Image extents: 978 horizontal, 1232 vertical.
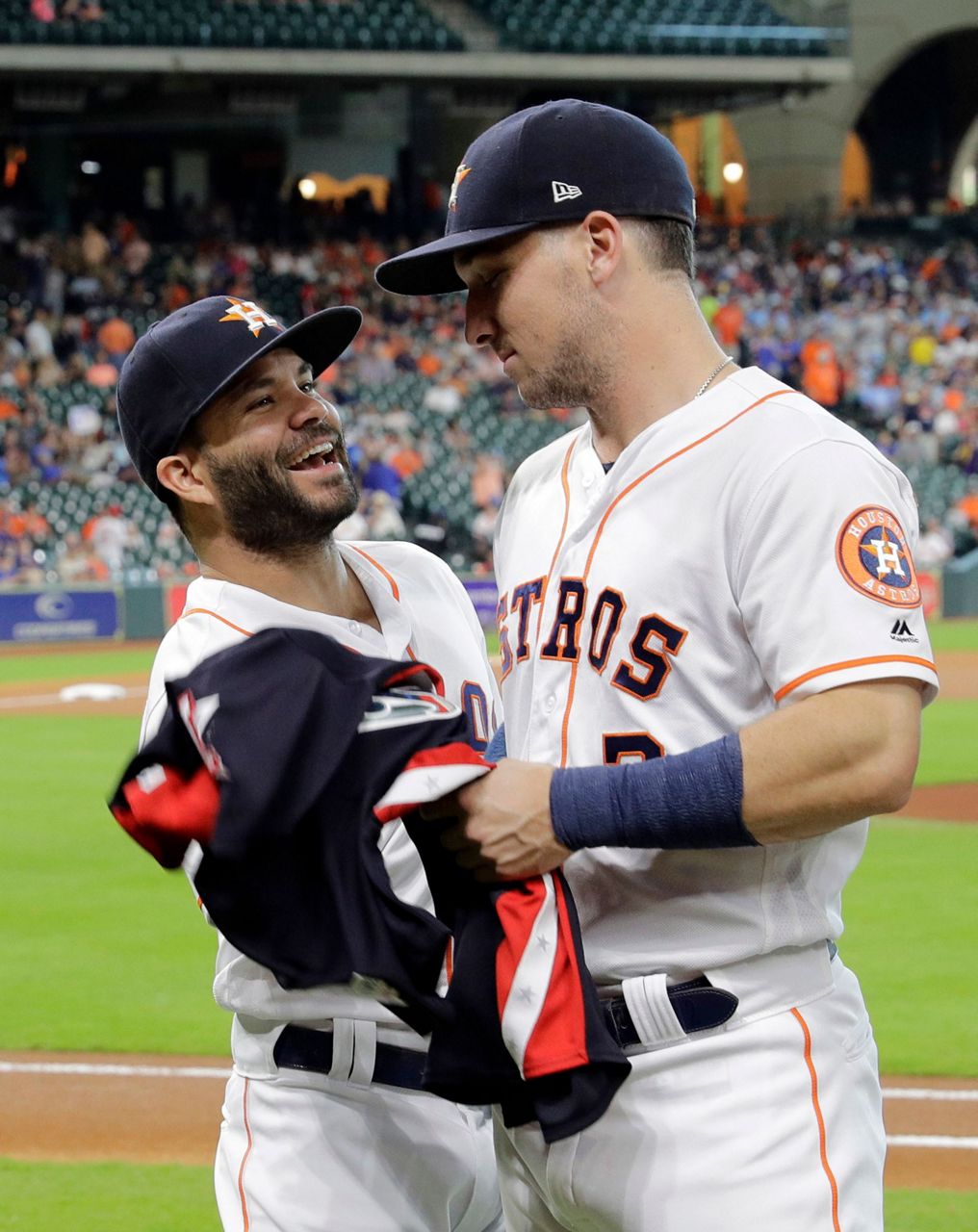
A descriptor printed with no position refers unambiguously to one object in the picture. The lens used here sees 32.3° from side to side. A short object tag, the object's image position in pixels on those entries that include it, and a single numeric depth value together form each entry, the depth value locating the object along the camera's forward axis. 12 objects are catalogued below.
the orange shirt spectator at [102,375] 23.28
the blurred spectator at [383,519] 20.36
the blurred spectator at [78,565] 19.77
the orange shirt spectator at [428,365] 25.09
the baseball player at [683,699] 1.93
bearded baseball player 2.43
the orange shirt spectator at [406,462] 22.34
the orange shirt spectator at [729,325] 26.27
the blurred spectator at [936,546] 22.31
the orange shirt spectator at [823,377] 25.23
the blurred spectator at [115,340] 23.89
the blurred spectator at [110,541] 20.08
